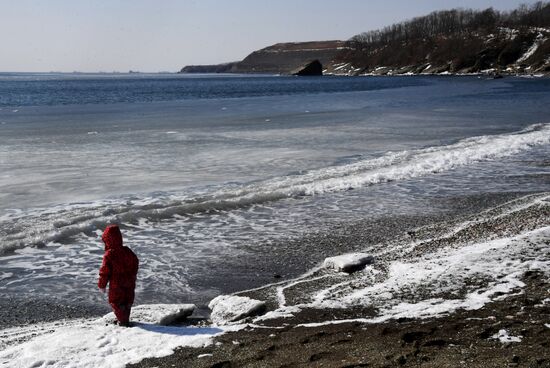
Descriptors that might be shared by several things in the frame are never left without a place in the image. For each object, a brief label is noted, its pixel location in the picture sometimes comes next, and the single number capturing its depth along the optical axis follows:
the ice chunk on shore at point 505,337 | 5.94
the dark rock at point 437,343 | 6.01
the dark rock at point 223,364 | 6.00
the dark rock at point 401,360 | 5.63
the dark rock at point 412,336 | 6.23
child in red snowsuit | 7.34
